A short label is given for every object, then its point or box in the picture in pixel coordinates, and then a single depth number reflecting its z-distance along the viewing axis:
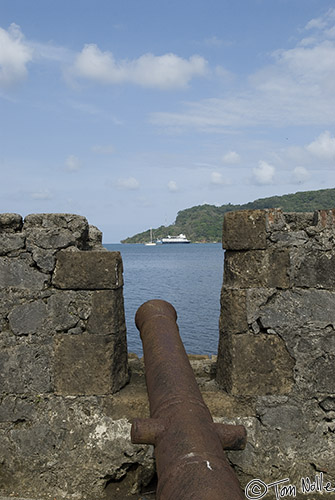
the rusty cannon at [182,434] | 1.76
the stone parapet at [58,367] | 3.87
